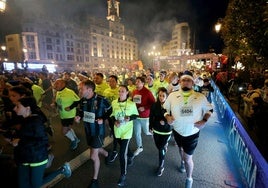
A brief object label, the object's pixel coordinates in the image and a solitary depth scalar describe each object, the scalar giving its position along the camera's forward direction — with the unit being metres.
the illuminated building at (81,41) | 62.53
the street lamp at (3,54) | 42.15
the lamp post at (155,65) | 43.80
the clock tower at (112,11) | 100.19
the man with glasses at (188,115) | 3.58
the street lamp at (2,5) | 7.92
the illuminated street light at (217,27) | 11.88
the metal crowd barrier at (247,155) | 3.01
